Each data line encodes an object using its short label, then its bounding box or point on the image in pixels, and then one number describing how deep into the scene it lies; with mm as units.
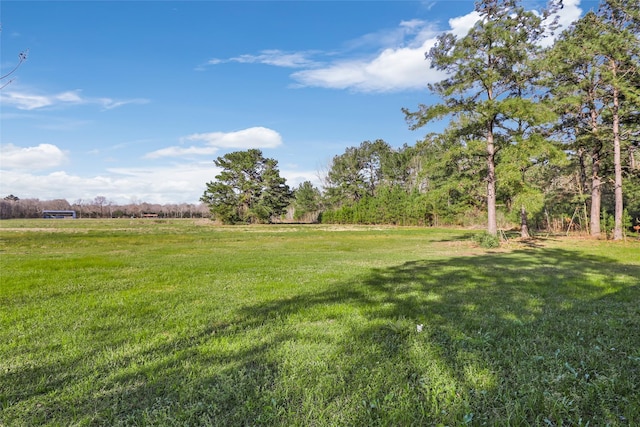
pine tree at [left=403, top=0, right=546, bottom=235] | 15312
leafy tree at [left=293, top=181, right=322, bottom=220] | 61688
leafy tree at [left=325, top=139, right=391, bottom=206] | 56469
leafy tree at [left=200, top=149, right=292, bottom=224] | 52281
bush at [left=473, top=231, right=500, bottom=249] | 15406
